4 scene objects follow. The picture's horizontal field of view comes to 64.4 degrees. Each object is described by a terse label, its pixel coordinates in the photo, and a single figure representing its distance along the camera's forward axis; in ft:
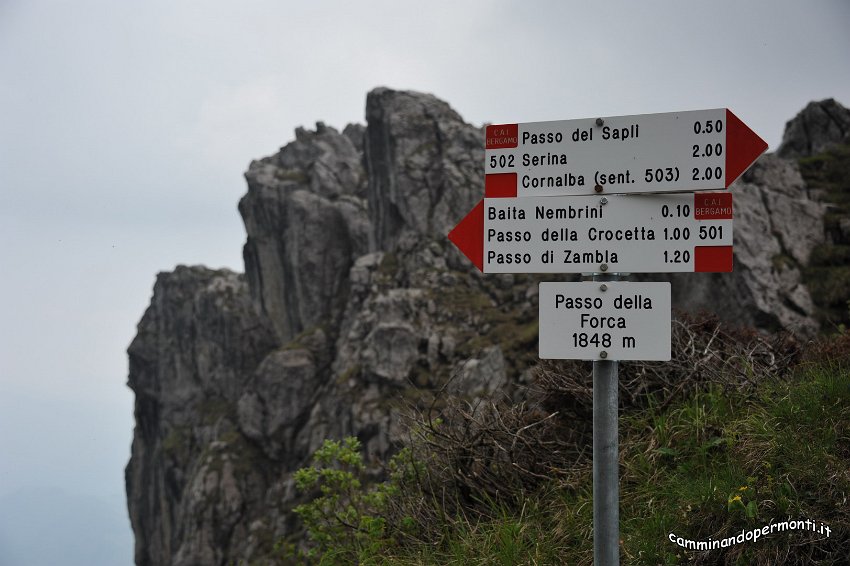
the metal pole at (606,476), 10.18
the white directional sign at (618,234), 10.68
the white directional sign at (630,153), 10.84
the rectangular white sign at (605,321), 10.58
